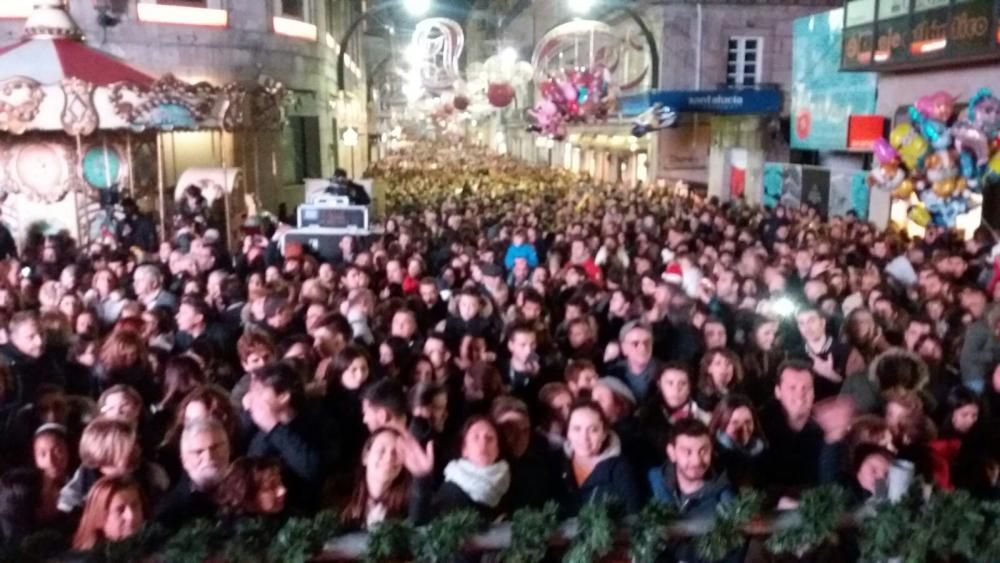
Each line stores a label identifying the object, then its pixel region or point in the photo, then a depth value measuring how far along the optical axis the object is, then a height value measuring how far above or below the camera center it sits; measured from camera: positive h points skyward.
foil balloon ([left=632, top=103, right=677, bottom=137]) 21.78 +0.16
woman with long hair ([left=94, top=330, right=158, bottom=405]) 5.89 -1.46
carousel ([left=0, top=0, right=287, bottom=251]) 13.27 -0.01
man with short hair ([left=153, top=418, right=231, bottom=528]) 3.94 -1.47
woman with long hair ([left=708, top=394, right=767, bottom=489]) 4.55 -1.46
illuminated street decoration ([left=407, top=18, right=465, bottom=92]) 19.20 +1.52
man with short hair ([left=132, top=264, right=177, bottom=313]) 8.26 -1.40
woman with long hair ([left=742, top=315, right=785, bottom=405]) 6.01 -1.52
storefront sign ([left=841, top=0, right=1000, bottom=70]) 13.40 +1.47
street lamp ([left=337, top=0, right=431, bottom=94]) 18.72 +2.32
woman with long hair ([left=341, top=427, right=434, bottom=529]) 4.15 -1.53
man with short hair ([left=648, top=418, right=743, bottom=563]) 4.11 -1.51
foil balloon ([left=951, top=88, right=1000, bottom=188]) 10.18 -0.08
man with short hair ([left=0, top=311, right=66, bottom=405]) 6.05 -1.44
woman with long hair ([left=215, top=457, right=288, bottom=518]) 3.91 -1.47
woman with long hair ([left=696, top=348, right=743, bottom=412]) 5.52 -1.42
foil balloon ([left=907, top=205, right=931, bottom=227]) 11.12 -0.99
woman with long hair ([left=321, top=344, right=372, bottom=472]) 5.35 -1.49
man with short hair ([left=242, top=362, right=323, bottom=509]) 4.58 -1.49
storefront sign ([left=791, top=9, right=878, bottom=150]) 18.91 +0.81
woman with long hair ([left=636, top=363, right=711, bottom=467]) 5.20 -1.54
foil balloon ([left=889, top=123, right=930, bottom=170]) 10.87 -0.18
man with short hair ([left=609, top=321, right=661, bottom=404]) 5.95 -1.45
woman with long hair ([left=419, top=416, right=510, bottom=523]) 4.18 -1.51
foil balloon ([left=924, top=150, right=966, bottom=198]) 10.40 -0.50
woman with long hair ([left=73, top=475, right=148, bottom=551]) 3.65 -1.47
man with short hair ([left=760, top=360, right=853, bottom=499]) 4.70 -1.53
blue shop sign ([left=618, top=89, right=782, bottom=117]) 23.77 +0.66
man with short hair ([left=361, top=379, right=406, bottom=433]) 4.74 -1.37
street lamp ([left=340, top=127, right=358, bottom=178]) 27.97 -0.30
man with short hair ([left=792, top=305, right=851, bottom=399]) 6.23 -1.47
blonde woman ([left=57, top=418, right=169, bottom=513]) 4.17 -1.43
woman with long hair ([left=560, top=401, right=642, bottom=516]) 4.38 -1.55
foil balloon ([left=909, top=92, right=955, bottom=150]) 10.68 +0.11
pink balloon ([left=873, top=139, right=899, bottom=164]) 11.46 -0.28
